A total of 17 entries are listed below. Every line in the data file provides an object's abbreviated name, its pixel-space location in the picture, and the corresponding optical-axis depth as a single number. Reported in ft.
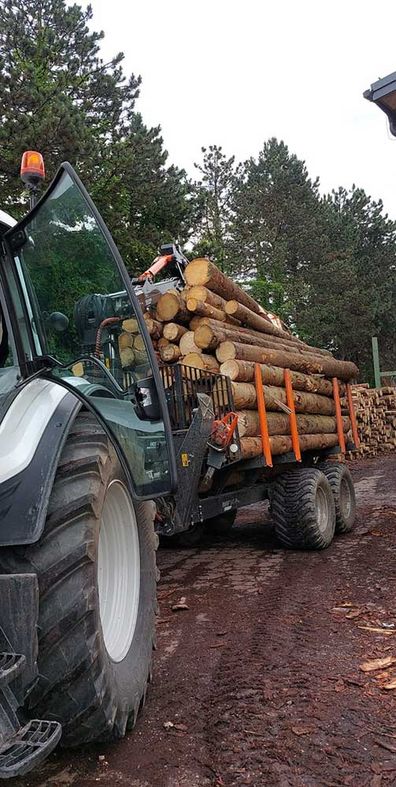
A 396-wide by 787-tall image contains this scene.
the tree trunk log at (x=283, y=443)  19.44
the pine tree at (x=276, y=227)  95.14
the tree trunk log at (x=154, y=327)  20.04
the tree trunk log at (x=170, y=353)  20.21
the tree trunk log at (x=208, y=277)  20.72
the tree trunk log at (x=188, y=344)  19.90
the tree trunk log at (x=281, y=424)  19.60
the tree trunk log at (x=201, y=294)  20.43
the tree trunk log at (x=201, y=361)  19.70
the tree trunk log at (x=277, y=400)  19.72
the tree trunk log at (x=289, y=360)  20.05
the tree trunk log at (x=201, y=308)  19.92
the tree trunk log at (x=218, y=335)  19.69
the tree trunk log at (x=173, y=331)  19.90
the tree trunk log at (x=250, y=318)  21.90
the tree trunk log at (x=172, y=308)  19.86
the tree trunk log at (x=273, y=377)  19.72
